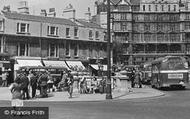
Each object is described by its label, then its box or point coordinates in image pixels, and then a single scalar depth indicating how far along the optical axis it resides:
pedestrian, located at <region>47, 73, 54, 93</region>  25.33
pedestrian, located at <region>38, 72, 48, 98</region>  22.33
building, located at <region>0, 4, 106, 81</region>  45.88
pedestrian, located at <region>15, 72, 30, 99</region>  20.34
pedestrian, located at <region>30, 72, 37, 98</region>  22.42
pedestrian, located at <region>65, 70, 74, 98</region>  22.41
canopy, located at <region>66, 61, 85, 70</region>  48.65
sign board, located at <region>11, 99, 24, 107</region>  10.09
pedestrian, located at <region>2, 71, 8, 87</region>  37.61
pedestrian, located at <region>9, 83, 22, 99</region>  12.67
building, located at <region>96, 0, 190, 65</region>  92.25
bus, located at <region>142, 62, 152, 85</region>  40.12
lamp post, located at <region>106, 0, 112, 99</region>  21.09
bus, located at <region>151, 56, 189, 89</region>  28.94
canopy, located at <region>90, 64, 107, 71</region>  54.39
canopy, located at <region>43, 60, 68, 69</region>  47.61
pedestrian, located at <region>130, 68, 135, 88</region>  34.36
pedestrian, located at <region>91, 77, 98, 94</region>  26.69
